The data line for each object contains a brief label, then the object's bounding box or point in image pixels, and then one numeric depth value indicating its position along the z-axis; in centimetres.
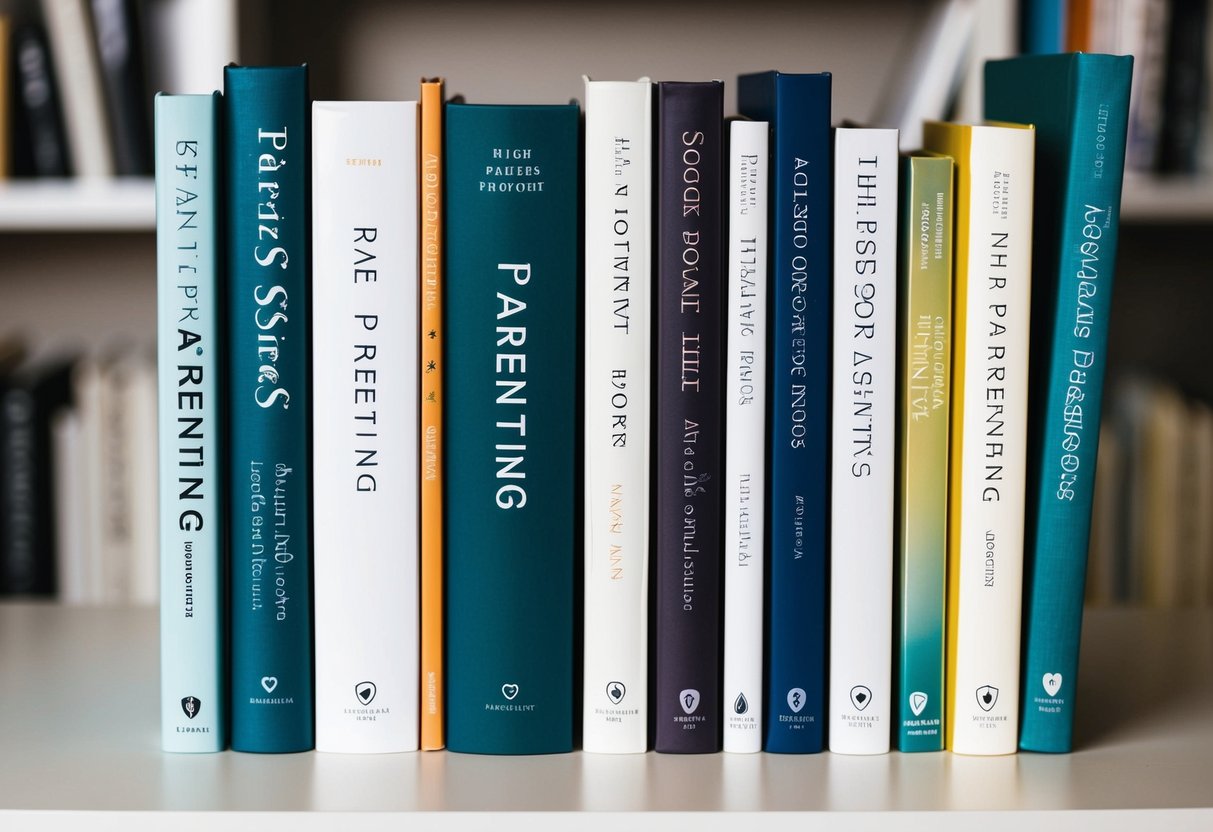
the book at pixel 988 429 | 107
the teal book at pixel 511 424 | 107
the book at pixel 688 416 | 107
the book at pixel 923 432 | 108
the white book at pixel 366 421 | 107
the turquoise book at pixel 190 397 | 107
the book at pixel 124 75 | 147
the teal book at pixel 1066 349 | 107
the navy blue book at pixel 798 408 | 107
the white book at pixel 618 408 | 107
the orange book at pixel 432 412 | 107
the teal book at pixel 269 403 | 107
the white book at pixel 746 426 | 107
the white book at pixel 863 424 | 108
